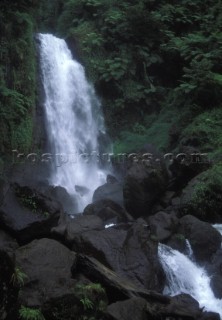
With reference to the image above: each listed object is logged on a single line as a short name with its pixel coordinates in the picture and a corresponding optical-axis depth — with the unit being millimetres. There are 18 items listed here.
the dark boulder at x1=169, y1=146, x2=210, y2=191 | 14242
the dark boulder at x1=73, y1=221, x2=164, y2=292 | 8773
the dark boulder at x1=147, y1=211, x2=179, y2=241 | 11086
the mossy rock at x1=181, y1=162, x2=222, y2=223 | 12625
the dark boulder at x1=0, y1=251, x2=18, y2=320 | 5441
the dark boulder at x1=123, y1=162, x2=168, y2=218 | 13000
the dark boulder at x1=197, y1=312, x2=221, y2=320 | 7914
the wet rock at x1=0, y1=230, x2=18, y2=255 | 8023
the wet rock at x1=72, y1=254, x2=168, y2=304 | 7562
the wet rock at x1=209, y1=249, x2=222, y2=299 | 9528
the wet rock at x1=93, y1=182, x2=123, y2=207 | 14292
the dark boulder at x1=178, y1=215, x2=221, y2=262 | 10700
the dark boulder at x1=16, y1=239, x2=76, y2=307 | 6625
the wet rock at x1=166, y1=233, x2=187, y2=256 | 10841
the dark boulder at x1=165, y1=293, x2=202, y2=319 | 7676
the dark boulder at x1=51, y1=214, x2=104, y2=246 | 8750
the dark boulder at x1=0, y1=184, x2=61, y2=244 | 8445
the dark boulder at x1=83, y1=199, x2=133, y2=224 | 12680
